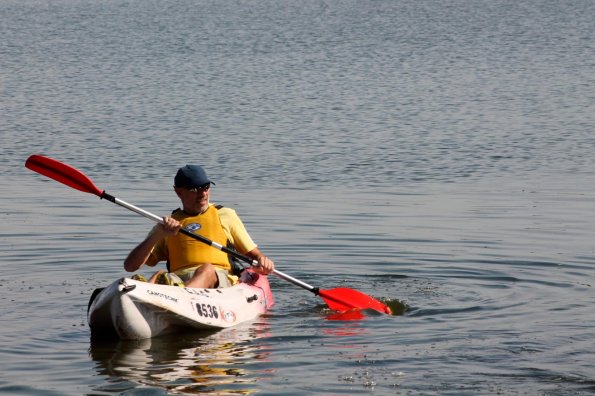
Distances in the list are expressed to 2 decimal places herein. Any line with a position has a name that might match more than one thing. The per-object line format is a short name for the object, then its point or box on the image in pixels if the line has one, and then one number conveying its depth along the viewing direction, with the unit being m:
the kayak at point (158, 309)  18.11
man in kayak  19.50
